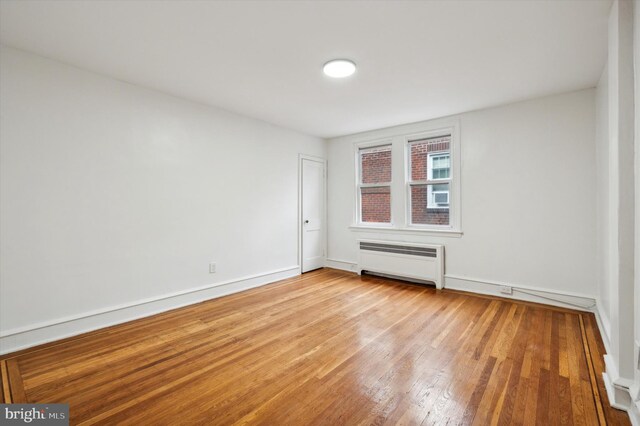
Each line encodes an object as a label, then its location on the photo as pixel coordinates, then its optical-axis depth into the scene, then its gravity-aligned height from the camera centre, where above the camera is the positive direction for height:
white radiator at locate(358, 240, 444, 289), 4.37 -0.78
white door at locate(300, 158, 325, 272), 5.40 -0.03
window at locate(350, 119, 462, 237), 4.42 +0.56
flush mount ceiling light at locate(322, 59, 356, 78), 2.70 +1.41
